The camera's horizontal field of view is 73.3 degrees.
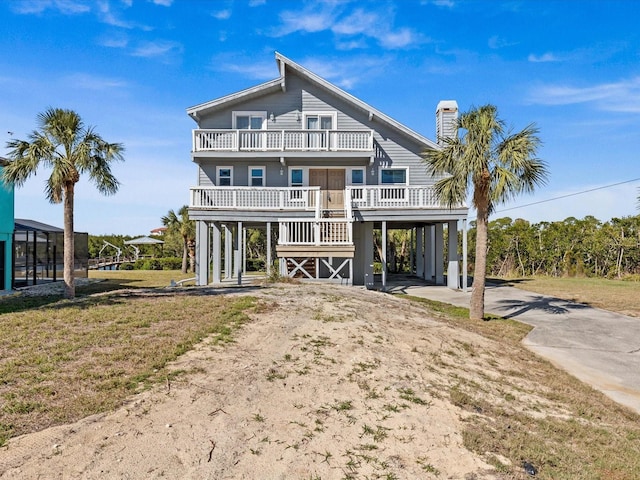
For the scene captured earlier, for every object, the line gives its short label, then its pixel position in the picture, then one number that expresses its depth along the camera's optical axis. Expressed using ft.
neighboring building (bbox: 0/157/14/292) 59.26
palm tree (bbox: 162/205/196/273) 98.75
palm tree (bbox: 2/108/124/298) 39.22
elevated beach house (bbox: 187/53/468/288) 58.54
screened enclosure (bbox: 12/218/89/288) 65.51
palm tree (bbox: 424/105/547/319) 37.93
